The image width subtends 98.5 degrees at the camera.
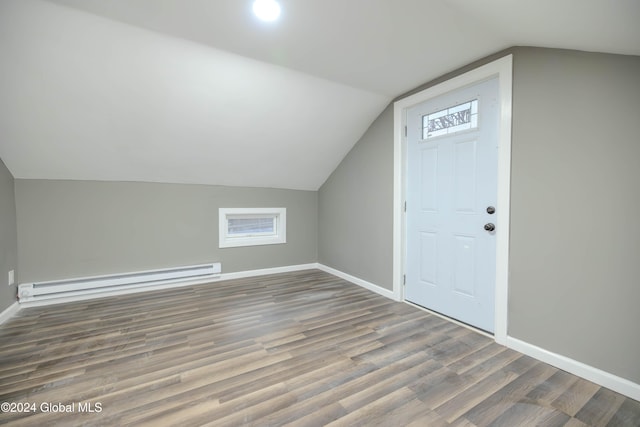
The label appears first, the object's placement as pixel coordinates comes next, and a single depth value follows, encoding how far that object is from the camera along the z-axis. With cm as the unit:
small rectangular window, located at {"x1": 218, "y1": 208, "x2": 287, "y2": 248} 387
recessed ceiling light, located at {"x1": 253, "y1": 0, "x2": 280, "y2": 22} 176
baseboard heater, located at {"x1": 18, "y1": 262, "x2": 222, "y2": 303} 285
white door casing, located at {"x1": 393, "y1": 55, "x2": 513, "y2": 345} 209
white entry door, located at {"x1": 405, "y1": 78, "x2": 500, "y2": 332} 228
